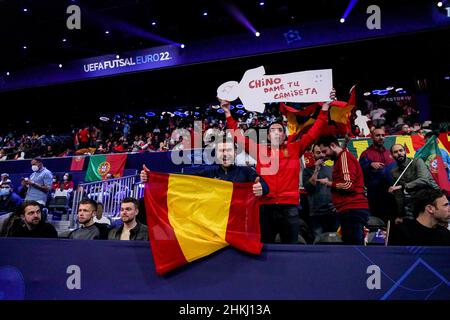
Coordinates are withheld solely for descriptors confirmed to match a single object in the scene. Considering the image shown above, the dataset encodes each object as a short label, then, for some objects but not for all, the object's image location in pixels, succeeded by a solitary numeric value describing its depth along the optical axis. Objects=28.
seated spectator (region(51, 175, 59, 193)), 9.56
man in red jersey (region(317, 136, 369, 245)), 3.38
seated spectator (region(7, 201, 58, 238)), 3.74
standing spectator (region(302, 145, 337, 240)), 4.34
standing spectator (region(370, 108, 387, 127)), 9.51
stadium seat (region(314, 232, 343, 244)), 3.70
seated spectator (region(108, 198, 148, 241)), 3.50
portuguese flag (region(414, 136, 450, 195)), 4.62
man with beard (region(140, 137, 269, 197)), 3.31
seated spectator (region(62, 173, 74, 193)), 9.33
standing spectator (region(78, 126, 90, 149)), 13.01
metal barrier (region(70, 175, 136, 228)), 6.90
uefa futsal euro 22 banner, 11.47
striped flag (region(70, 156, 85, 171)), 10.31
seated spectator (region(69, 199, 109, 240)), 3.66
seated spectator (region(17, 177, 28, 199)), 8.67
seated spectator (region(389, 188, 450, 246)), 2.79
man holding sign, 3.35
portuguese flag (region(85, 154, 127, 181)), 9.54
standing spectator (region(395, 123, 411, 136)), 6.70
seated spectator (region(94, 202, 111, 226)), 5.72
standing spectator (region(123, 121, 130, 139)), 13.76
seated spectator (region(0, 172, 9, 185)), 9.03
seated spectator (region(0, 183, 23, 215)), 7.55
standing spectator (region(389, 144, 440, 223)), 4.09
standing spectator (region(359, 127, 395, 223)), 4.26
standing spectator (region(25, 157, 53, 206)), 6.98
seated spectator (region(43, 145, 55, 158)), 12.73
